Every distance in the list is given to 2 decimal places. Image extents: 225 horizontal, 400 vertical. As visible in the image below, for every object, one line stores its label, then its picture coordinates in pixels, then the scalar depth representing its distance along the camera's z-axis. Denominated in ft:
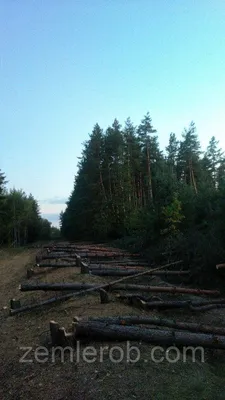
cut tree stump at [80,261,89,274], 44.29
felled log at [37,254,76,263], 64.23
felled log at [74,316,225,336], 21.45
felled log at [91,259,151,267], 57.57
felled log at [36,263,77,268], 52.29
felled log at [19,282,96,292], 35.06
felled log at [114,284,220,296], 34.71
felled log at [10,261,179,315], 31.17
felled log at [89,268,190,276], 46.12
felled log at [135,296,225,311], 29.84
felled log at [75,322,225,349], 19.48
